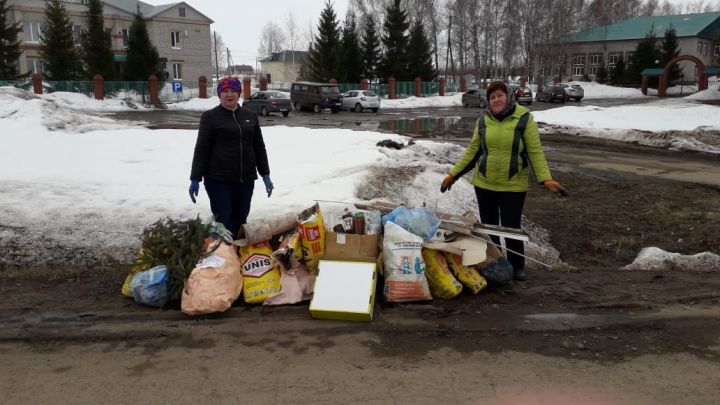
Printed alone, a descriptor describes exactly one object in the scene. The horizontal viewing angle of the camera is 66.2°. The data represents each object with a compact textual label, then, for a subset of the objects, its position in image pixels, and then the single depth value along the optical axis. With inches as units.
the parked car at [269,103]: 1152.8
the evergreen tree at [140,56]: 1552.7
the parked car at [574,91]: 1704.5
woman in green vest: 182.1
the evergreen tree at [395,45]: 1911.9
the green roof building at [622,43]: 2564.0
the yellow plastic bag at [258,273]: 174.4
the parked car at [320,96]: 1279.5
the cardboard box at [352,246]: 180.2
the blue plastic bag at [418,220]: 179.8
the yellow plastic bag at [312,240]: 183.0
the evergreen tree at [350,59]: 1846.7
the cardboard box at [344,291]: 159.9
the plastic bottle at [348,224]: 190.7
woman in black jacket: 185.8
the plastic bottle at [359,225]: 190.2
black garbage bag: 183.9
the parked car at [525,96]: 1565.0
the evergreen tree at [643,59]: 2207.2
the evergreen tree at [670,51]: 2185.0
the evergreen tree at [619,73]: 2345.2
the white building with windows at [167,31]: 1936.5
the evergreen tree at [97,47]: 1533.0
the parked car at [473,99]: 1537.6
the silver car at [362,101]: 1326.3
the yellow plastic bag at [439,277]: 176.9
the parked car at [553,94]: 1682.3
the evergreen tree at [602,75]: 2472.9
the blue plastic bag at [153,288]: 171.8
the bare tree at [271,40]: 4749.0
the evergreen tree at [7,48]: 1471.5
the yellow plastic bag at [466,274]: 181.5
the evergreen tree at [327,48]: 1814.7
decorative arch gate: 1846.5
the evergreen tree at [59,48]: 1492.4
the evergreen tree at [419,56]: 1946.4
